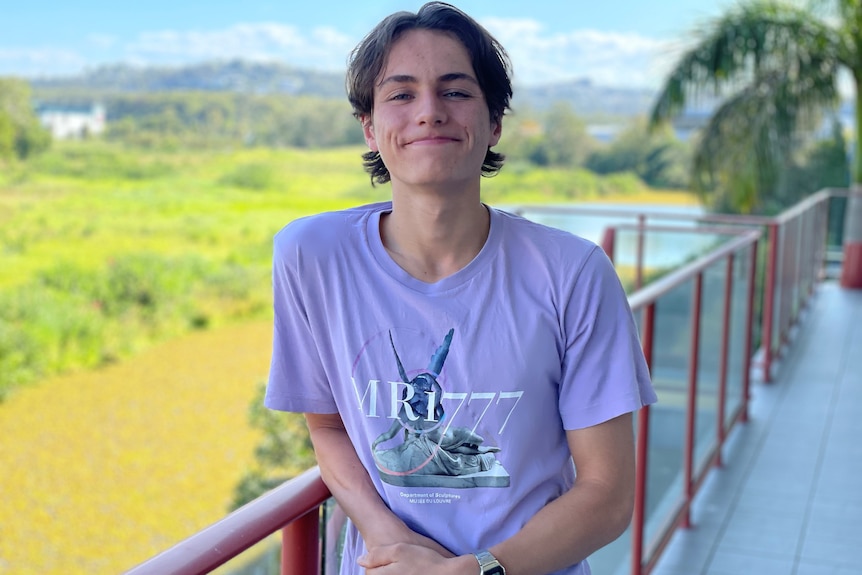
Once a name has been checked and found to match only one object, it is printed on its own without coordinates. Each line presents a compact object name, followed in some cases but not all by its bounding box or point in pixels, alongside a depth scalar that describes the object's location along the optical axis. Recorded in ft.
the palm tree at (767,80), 26.40
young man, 3.60
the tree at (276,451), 56.08
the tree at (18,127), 103.30
